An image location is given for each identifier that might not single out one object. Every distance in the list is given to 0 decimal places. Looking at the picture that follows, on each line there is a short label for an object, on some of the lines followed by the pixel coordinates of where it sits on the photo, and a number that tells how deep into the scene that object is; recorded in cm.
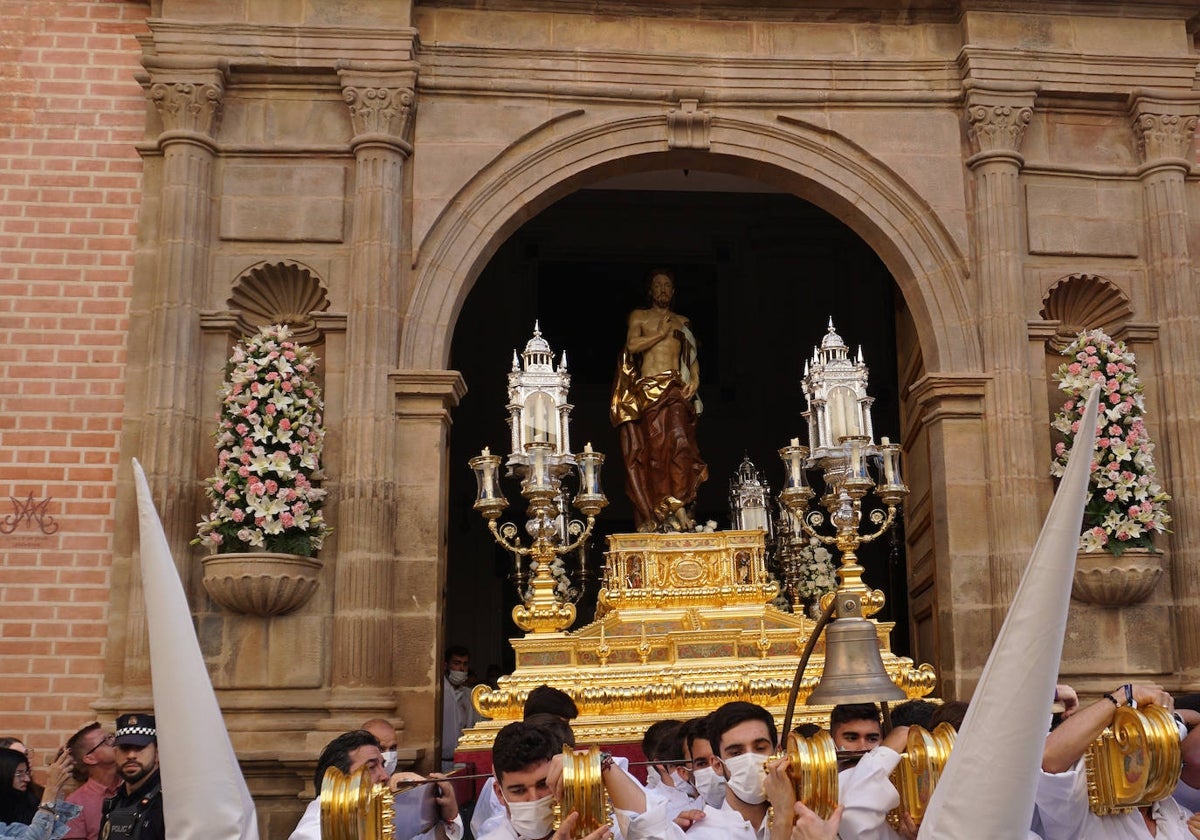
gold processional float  1005
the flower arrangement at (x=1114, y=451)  1087
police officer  629
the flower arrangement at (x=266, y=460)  1033
